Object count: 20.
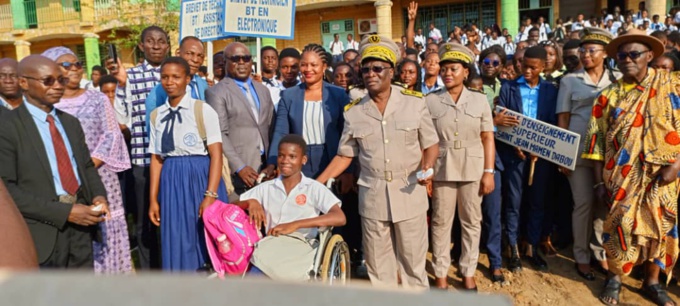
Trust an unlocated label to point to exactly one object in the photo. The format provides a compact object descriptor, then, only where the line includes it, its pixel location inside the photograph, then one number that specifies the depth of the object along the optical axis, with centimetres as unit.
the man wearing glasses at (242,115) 390
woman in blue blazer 401
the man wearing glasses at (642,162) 352
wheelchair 289
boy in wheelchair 306
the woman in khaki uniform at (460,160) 379
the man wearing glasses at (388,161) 336
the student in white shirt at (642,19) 1379
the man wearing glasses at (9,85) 394
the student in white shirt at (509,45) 1389
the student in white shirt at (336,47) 1852
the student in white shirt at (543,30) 1434
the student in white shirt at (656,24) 1341
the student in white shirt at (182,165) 341
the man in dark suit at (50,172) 272
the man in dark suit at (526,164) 434
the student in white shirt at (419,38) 1638
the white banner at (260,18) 560
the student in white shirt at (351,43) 1773
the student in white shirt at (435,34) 1753
